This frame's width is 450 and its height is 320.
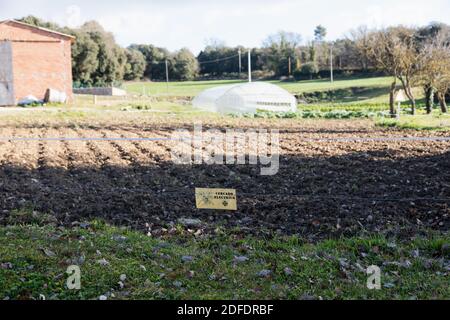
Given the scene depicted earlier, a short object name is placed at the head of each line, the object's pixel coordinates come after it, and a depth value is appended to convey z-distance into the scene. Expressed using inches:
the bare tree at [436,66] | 924.6
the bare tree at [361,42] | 962.1
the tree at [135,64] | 1211.9
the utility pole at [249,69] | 1069.0
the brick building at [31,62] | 1115.3
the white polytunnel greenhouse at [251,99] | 1010.3
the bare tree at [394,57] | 919.0
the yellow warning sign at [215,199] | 227.3
